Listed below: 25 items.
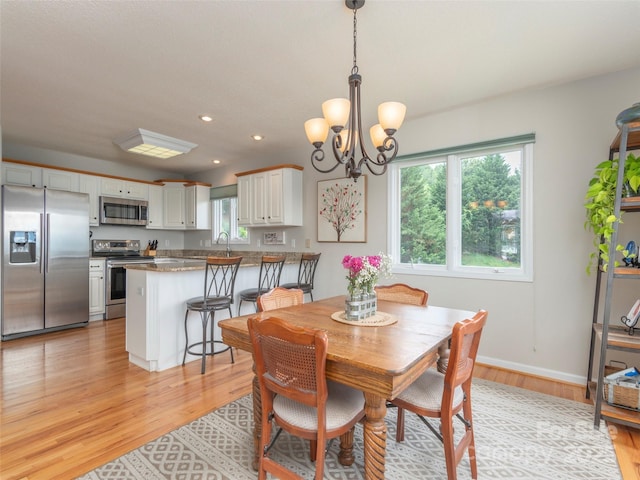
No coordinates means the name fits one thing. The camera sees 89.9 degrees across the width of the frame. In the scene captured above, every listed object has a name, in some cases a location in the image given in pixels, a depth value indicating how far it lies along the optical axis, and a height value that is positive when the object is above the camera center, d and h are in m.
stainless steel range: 4.82 -0.49
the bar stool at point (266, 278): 3.49 -0.46
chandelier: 1.82 +0.70
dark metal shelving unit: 2.01 -0.63
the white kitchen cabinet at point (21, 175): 4.26 +0.88
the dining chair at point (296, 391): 1.24 -0.63
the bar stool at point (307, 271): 4.06 -0.42
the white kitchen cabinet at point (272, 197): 4.40 +0.61
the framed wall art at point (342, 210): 3.93 +0.39
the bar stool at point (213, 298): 2.93 -0.57
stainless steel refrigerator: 3.84 -0.27
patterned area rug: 1.67 -1.21
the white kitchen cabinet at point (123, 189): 5.20 +0.86
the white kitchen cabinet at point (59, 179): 4.57 +0.87
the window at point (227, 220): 5.56 +0.36
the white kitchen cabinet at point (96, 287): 4.66 -0.70
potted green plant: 2.09 +0.33
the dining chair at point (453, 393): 1.35 -0.74
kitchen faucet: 5.38 -0.02
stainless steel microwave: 5.14 +0.48
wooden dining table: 1.19 -0.46
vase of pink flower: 1.77 -0.24
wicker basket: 2.04 -0.97
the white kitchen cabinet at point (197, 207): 5.75 +0.59
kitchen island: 2.91 -0.69
